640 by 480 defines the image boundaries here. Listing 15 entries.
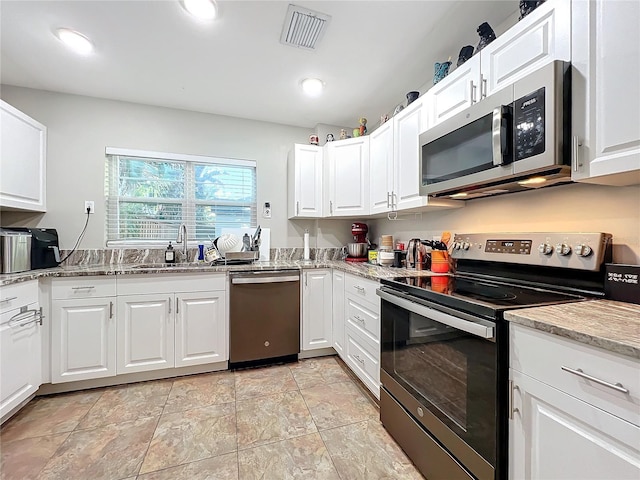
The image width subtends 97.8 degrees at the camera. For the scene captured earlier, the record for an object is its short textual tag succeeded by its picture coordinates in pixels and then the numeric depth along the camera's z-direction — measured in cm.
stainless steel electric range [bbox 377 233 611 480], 97
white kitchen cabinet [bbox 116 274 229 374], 214
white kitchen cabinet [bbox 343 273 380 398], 182
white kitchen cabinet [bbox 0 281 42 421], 166
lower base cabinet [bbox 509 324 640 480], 68
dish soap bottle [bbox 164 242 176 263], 264
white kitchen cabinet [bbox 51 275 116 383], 201
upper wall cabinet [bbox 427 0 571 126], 110
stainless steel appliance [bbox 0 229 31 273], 188
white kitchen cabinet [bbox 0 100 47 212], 199
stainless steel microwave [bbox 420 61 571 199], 107
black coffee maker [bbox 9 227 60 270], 213
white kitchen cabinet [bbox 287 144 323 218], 289
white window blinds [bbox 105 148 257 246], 268
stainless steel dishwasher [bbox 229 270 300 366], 237
